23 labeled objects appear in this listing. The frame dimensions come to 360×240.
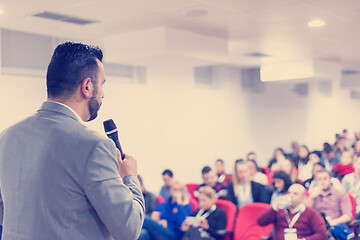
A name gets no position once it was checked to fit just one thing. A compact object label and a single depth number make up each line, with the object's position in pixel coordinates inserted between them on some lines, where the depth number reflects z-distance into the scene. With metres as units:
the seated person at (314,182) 6.00
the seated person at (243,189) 5.95
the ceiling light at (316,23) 6.12
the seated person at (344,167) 7.25
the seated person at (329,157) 9.40
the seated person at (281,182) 5.63
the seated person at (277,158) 10.49
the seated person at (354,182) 6.24
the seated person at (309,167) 8.31
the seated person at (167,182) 7.55
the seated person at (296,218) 4.48
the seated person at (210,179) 7.23
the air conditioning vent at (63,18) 5.41
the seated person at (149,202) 6.12
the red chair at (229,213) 5.26
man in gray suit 1.16
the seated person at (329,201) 5.26
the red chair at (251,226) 5.14
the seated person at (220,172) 8.53
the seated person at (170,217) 5.36
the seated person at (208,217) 5.17
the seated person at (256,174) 7.30
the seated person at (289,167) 7.06
